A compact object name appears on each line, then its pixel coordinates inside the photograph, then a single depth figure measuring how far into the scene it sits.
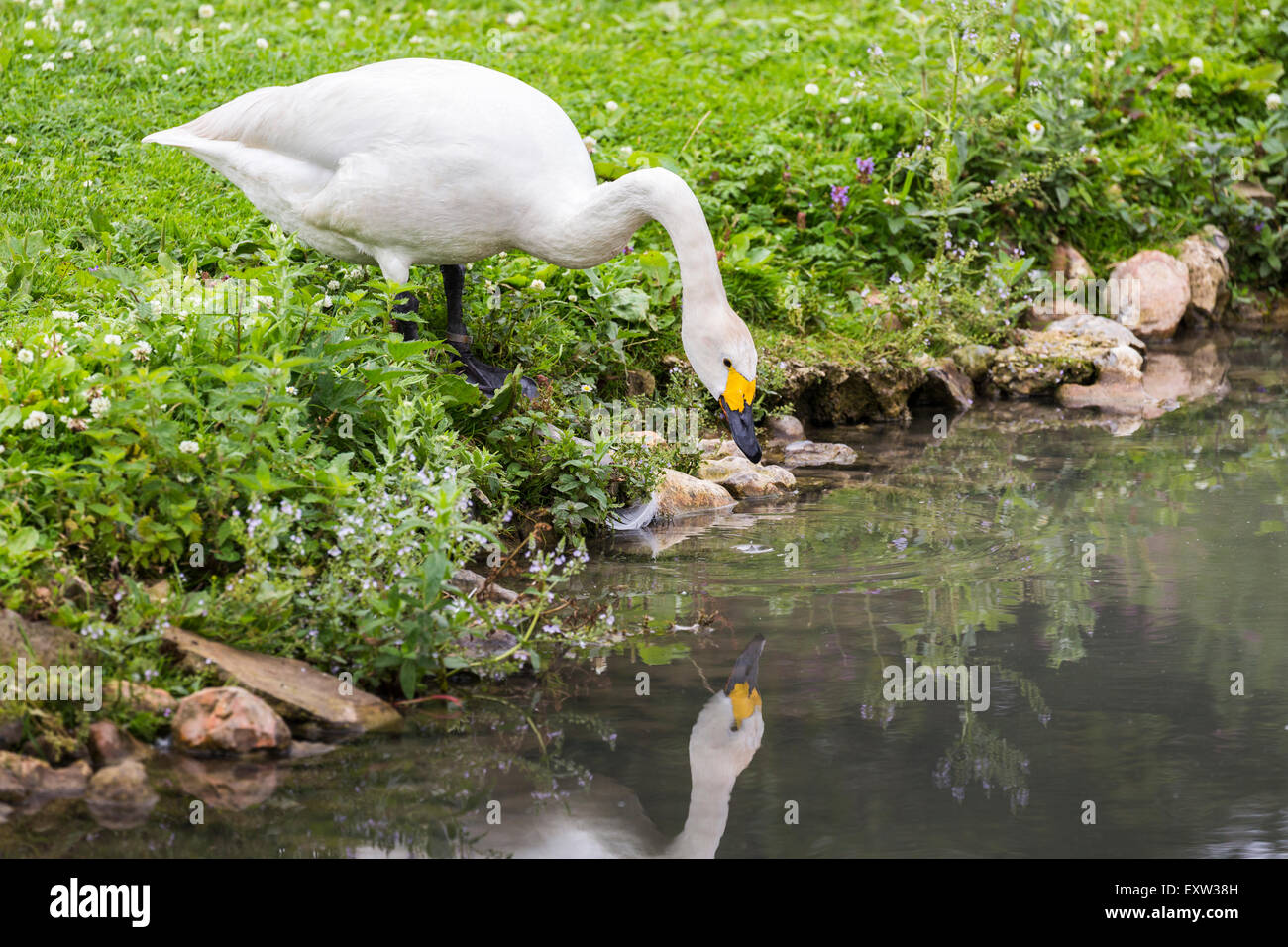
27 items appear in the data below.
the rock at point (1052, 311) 9.52
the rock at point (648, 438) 6.63
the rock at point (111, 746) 4.11
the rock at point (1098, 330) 9.20
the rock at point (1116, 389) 8.68
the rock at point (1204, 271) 10.38
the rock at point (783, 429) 7.89
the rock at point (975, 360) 8.77
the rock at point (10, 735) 4.10
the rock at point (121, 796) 3.87
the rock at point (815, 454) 7.59
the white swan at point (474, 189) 5.97
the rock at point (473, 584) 5.18
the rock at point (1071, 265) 9.91
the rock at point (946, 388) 8.58
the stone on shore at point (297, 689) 4.37
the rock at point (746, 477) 7.03
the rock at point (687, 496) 6.73
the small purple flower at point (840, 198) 9.38
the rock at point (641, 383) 7.70
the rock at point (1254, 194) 10.75
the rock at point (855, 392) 8.26
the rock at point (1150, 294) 10.05
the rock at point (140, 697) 4.27
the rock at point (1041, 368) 8.84
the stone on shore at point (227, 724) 4.19
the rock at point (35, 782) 3.91
